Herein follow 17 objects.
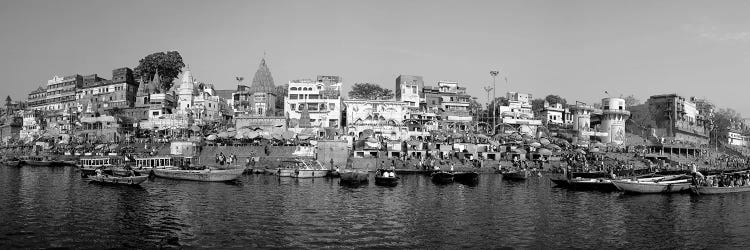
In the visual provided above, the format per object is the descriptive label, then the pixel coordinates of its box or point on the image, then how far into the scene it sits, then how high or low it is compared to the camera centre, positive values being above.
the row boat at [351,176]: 42.75 -2.42
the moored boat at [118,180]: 38.53 -2.43
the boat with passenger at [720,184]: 38.47 -2.86
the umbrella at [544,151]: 61.44 -0.70
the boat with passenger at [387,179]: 41.59 -2.57
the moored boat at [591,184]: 40.72 -2.90
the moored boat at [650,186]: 38.03 -2.82
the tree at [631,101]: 113.62 +9.12
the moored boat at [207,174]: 42.56 -2.30
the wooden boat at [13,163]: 64.12 -2.08
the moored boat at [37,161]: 64.17 -1.87
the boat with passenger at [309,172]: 47.03 -2.29
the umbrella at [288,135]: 61.19 +1.14
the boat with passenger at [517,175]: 48.34 -2.63
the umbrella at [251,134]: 60.51 +1.18
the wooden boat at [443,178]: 44.91 -2.67
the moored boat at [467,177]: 44.60 -2.59
